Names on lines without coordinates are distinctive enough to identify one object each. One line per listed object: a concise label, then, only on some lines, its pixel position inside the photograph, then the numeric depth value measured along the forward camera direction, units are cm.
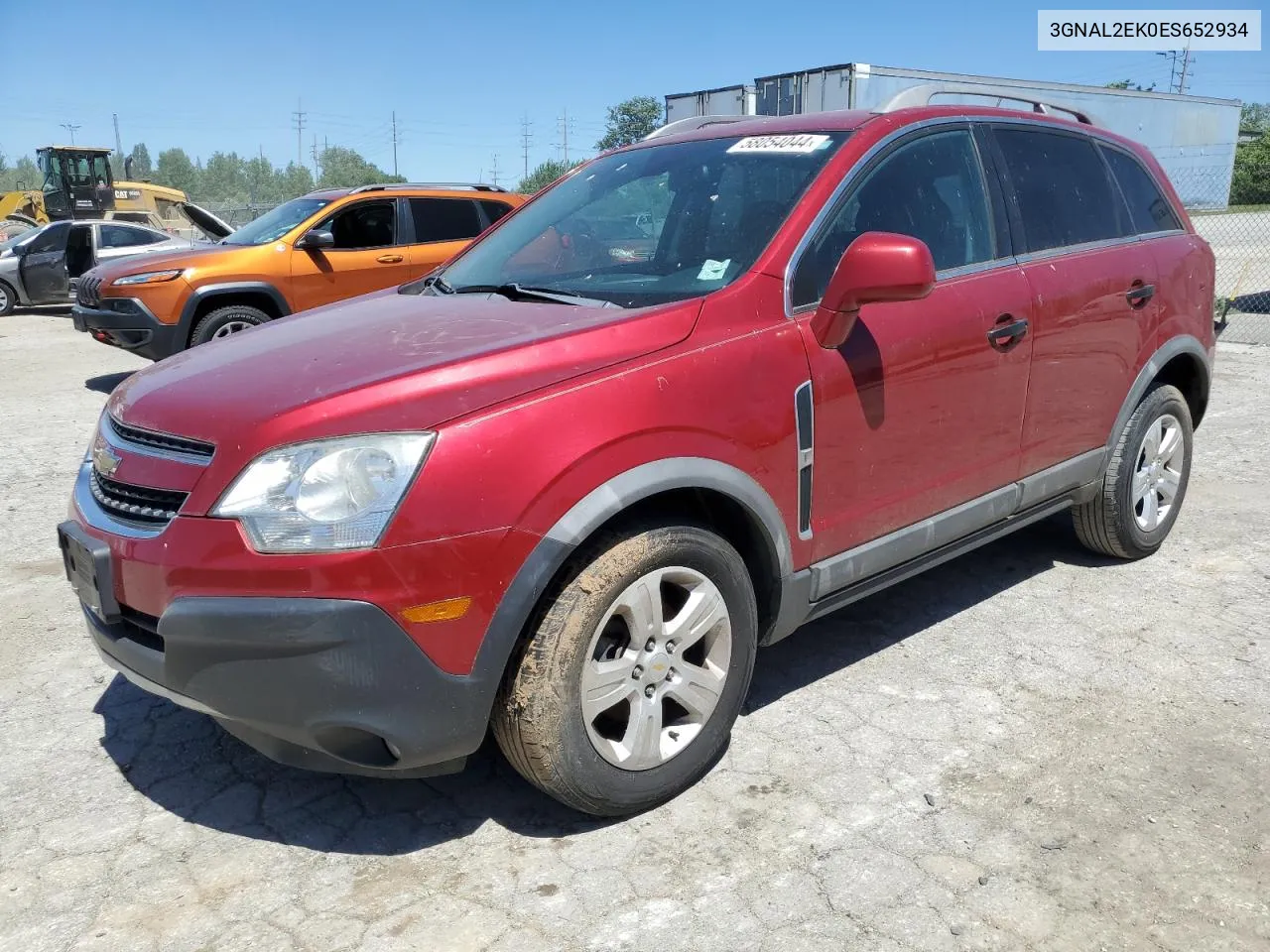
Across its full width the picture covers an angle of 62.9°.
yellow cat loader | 2767
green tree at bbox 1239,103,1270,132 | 9338
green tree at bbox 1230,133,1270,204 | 4150
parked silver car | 1589
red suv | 230
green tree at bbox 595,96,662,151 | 9262
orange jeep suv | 888
